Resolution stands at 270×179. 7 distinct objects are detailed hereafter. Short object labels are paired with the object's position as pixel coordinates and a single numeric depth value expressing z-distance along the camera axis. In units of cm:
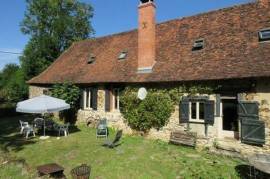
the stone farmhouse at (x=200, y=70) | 1116
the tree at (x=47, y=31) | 3231
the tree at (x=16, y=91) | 3250
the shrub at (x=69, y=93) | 1814
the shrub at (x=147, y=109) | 1373
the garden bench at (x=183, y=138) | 1259
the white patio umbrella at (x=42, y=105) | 1391
